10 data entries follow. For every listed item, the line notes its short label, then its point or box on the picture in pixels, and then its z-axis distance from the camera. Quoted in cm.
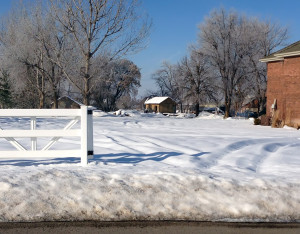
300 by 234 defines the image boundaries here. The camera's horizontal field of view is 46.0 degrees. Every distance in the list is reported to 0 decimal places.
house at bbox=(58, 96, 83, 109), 5830
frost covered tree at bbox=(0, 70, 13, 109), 3931
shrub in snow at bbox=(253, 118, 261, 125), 2481
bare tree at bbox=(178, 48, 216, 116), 5238
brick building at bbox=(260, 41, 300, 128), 2159
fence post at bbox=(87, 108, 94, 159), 689
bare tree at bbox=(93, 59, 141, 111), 6912
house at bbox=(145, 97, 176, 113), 7288
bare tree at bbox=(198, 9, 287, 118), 4391
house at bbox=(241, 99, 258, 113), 6197
